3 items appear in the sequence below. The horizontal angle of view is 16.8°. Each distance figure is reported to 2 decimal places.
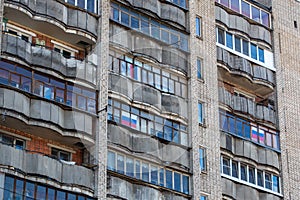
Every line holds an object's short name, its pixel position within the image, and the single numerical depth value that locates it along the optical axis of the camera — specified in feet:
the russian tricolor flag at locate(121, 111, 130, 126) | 121.29
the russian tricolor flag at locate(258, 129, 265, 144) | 139.33
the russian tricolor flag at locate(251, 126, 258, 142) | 138.41
